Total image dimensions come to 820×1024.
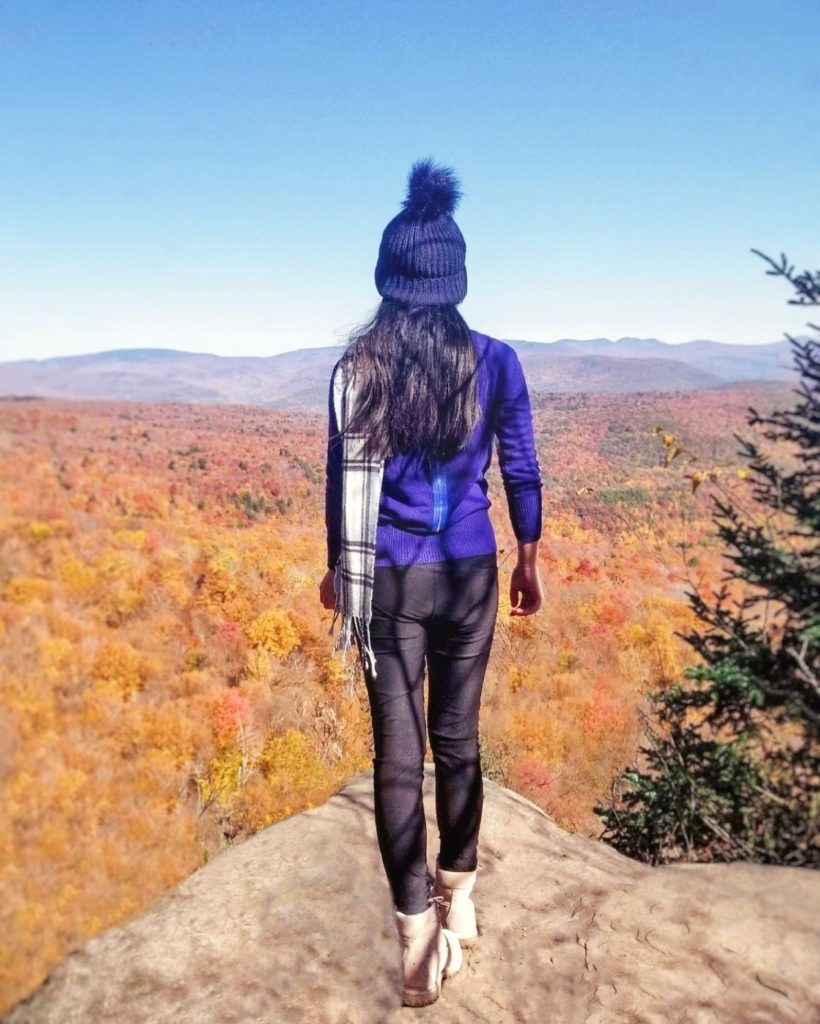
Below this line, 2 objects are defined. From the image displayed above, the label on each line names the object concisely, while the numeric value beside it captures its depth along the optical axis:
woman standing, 1.39
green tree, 2.93
